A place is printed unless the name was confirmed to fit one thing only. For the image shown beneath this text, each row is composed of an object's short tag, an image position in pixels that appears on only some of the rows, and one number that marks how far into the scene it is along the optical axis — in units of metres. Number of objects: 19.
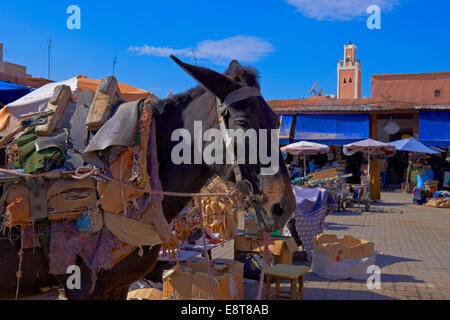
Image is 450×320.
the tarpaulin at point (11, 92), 5.74
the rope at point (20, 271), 1.89
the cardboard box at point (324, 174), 10.52
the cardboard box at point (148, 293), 3.98
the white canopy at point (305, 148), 13.73
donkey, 1.93
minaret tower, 38.66
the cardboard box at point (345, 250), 5.32
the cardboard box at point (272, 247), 5.21
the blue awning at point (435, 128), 17.19
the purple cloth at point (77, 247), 1.88
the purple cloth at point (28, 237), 1.91
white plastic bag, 5.25
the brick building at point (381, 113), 17.66
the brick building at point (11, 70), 11.51
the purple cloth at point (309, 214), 6.20
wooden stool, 4.26
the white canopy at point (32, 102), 2.91
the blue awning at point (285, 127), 19.29
